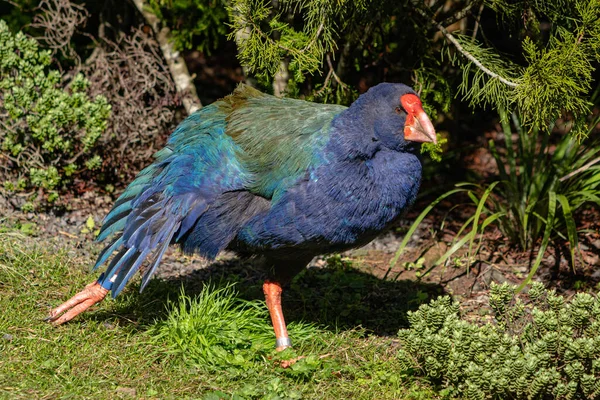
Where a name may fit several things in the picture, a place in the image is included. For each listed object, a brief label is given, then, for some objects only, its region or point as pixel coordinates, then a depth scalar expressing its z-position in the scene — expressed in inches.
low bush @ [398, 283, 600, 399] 278.7
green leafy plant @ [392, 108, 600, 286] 416.5
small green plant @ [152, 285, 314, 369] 319.0
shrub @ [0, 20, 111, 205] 433.7
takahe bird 304.7
